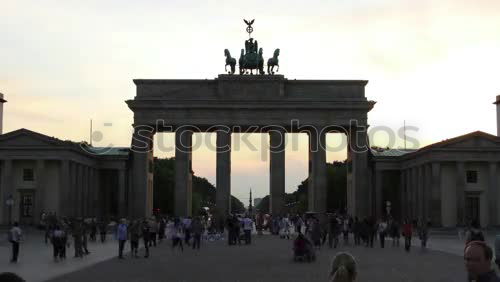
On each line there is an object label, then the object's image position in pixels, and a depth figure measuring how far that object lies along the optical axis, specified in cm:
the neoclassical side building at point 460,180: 6888
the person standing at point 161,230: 5200
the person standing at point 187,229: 4688
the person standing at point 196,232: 4409
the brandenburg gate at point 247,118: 7688
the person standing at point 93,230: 5394
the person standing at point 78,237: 3594
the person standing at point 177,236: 4240
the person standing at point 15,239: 3225
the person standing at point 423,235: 4090
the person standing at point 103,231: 5297
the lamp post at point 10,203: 6358
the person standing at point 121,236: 3576
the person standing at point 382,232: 4592
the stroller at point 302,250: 3328
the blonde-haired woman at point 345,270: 670
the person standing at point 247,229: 5003
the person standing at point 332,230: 4528
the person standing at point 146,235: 3712
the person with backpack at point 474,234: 2488
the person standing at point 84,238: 3856
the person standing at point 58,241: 3316
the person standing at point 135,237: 3703
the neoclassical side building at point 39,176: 6956
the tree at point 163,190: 11838
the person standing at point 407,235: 4200
